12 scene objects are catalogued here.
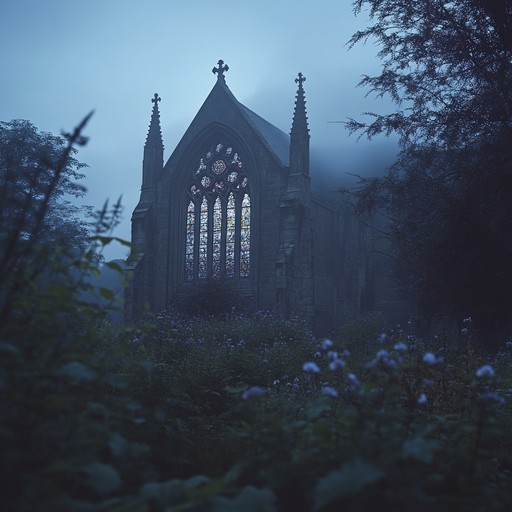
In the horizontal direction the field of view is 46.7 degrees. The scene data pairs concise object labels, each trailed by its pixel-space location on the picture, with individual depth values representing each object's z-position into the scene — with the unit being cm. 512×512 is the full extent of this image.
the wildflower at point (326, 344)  330
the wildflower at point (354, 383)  302
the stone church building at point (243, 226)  2472
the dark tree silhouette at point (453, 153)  1245
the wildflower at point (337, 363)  300
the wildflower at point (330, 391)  287
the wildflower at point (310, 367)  306
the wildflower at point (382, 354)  310
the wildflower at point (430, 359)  299
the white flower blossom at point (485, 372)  293
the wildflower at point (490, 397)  303
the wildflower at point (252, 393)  319
